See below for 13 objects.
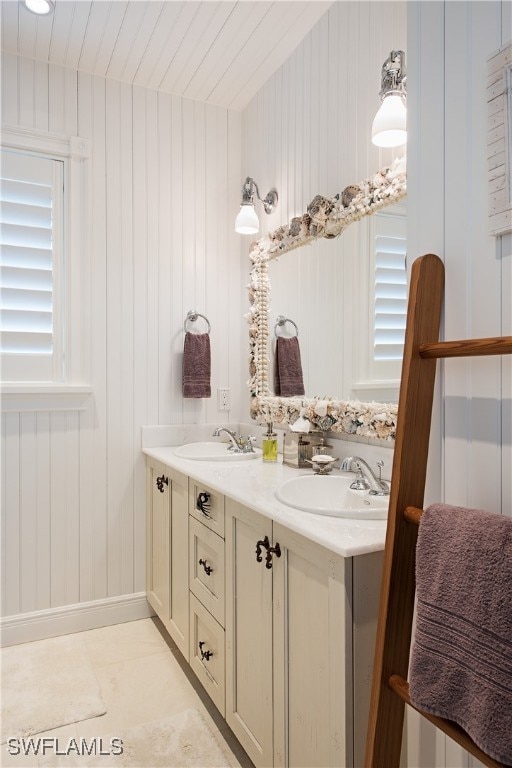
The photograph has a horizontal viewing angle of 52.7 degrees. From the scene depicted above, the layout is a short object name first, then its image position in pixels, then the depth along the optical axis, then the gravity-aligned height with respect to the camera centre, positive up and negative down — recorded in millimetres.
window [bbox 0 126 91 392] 2383 +521
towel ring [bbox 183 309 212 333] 2752 +310
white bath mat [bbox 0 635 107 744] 1846 -1236
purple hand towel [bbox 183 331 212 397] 2654 +33
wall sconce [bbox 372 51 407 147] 1540 +806
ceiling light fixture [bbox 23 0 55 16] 2035 +1469
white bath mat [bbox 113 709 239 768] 1639 -1228
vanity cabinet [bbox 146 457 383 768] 1126 -685
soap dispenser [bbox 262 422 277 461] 2229 -316
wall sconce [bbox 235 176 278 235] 2504 +808
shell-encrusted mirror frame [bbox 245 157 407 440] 1728 +327
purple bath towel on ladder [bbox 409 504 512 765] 782 -401
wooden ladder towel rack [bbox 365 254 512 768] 992 -267
